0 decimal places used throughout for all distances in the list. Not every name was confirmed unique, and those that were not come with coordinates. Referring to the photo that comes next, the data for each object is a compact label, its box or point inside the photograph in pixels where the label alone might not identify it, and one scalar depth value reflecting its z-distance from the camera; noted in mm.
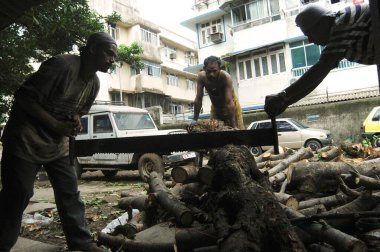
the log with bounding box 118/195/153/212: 4689
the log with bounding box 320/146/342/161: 6590
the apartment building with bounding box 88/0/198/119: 27422
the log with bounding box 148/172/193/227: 3252
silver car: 14016
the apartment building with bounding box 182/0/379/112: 19000
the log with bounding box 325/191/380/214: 3270
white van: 10219
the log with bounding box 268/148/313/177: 5707
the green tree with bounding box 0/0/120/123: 6719
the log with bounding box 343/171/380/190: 3738
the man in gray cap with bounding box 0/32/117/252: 2717
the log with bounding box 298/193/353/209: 3771
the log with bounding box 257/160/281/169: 6518
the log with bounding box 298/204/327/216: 3459
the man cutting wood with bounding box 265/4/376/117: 2332
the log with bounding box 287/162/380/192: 4270
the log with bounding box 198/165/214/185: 4070
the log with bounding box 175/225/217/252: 2758
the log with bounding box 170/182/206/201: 4562
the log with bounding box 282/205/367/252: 2252
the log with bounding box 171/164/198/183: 4676
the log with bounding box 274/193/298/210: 3799
